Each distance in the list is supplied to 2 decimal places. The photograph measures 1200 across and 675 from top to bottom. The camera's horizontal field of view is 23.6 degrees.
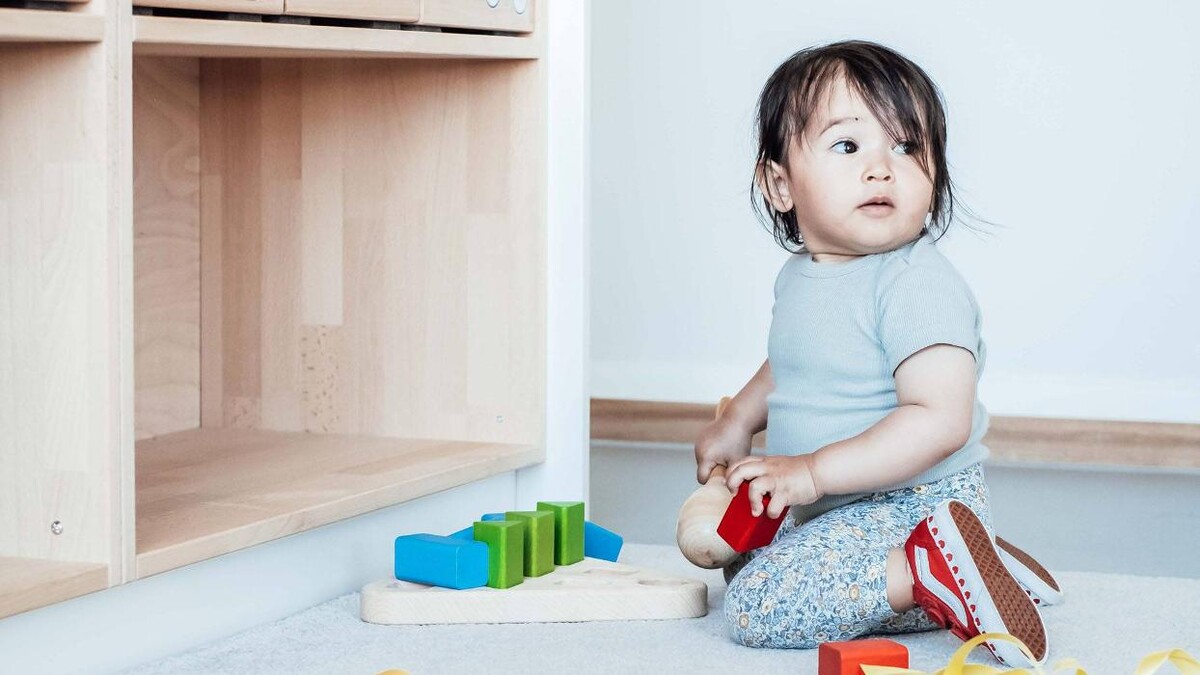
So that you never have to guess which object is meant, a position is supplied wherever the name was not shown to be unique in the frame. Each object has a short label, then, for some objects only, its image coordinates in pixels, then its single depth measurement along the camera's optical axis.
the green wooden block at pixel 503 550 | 2.25
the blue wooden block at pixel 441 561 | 2.24
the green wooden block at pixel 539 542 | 2.29
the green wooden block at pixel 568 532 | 2.34
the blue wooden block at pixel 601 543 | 2.42
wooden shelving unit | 2.33
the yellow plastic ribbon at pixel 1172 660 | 1.97
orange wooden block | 2.01
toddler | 2.16
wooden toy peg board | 2.23
